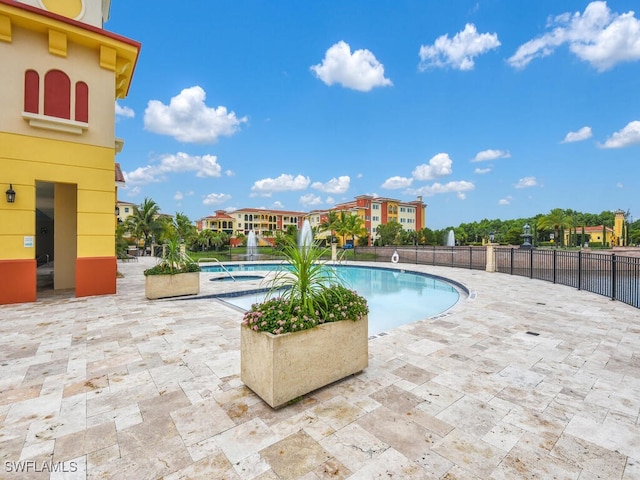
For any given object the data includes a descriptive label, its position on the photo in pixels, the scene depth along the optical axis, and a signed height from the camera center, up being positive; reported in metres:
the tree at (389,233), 45.53 +1.02
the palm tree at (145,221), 29.53 +1.74
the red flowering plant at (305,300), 2.81 -0.65
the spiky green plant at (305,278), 3.08 -0.43
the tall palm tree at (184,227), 34.09 +1.39
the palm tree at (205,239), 35.97 -0.04
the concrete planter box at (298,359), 2.62 -1.16
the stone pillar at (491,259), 13.82 -0.89
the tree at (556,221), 38.81 +2.59
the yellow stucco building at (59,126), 6.78 +2.74
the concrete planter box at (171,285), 7.42 -1.21
